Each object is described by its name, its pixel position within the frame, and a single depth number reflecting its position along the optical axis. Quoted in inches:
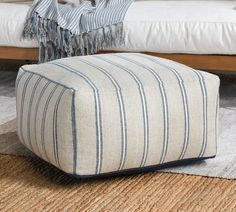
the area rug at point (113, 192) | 117.1
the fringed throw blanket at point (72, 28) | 177.4
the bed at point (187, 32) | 167.4
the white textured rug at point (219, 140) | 130.8
